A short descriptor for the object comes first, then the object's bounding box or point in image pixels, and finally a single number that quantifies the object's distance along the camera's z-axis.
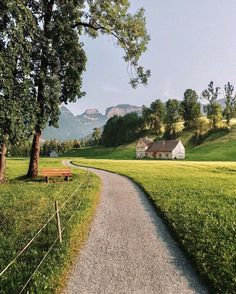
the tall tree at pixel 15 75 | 15.14
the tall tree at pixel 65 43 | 19.57
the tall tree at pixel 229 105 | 98.64
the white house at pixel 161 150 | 86.22
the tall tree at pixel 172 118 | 109.45
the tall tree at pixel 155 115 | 117.23
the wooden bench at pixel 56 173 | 20.97
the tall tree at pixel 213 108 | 95.21
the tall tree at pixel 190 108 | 108.59
